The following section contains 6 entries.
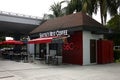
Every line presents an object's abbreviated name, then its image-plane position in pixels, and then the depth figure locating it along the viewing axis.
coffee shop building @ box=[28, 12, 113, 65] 9.00
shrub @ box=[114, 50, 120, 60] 11.12
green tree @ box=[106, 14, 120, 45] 13.29
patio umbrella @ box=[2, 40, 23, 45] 11.68
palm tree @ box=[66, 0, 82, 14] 15.95
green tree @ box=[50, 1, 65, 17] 18.13
